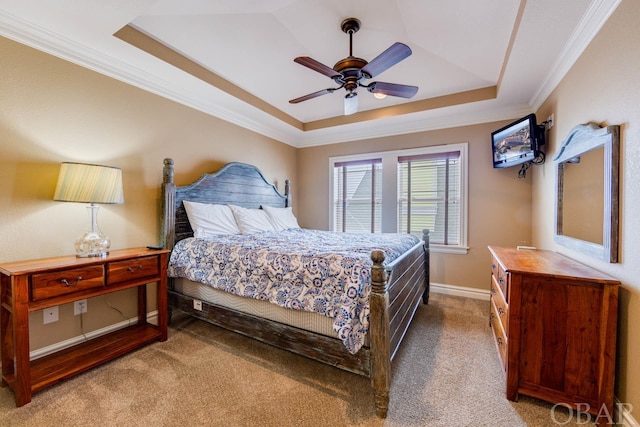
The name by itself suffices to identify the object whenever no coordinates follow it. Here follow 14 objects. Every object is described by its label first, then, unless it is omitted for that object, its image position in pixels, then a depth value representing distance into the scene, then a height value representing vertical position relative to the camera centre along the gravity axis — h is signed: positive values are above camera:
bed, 1.54 -0.76
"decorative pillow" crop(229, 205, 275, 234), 3.24 -0.14
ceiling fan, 1.91 +1.11
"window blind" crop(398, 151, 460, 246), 3.79 +0.22
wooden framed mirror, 1.51 +0.14
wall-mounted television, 2.67 +0.75
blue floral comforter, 1.62 -0.46
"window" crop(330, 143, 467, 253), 3.77 +0.26
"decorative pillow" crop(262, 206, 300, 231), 3.76 -0.13
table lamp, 1.90 +0.14
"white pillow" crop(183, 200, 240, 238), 2.83 -0.12
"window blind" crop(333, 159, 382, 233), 4.39 +0.24
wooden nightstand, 1.60 -0.61
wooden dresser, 1.44 -0.73
